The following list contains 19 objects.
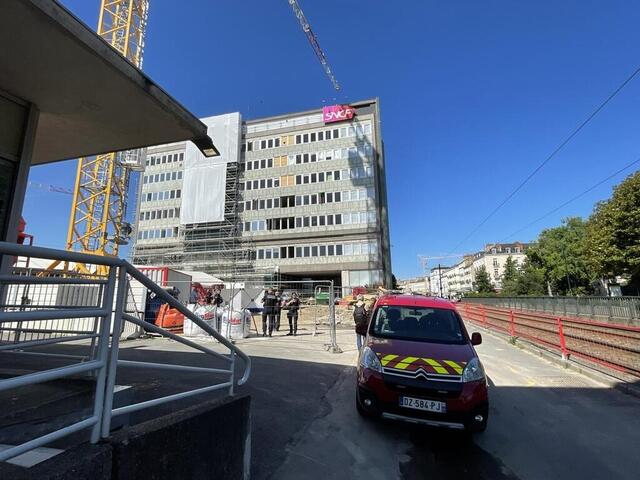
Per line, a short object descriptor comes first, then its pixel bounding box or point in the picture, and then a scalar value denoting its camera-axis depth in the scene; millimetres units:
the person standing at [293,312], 16797
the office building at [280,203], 55000
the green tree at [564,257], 56906
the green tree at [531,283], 59844
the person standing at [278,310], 16562
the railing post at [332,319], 11955
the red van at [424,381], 4801
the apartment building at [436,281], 183500
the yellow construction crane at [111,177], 36875
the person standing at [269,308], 15719
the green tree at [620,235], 31125
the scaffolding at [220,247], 57875
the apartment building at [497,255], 138000
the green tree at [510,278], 63906
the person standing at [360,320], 9922
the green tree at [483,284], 79856
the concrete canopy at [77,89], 3750
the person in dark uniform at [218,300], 15797
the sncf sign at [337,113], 58906
